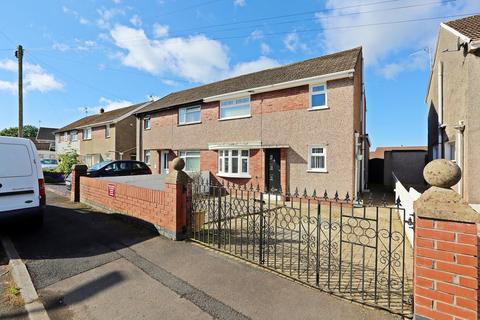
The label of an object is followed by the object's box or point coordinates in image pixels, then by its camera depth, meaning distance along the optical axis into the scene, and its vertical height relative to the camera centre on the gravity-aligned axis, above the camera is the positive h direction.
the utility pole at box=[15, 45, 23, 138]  14.66 +4.23
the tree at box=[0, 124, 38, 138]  59.78 +7.44
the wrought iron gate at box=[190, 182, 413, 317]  3.21 -1.67
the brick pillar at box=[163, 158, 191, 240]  5.12 -0.83
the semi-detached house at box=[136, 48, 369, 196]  10.62 +1.59
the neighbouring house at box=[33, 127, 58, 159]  40.00 +3.08
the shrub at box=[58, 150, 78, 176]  19.41 -0.28
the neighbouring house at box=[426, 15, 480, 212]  7.73 +2.20
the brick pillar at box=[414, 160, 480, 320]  2.14 -0.79
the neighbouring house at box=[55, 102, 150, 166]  23.48 +2.14
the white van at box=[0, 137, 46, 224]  5.26 -0.48
